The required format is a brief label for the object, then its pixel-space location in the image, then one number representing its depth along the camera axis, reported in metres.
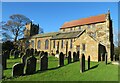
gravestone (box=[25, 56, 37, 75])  8.27
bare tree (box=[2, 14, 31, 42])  23.80
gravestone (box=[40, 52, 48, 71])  9.18
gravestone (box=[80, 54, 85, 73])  8.99
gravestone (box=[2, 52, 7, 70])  9.48
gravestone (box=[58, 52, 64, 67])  10.42
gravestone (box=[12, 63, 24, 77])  7.76
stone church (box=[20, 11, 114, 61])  14.60
